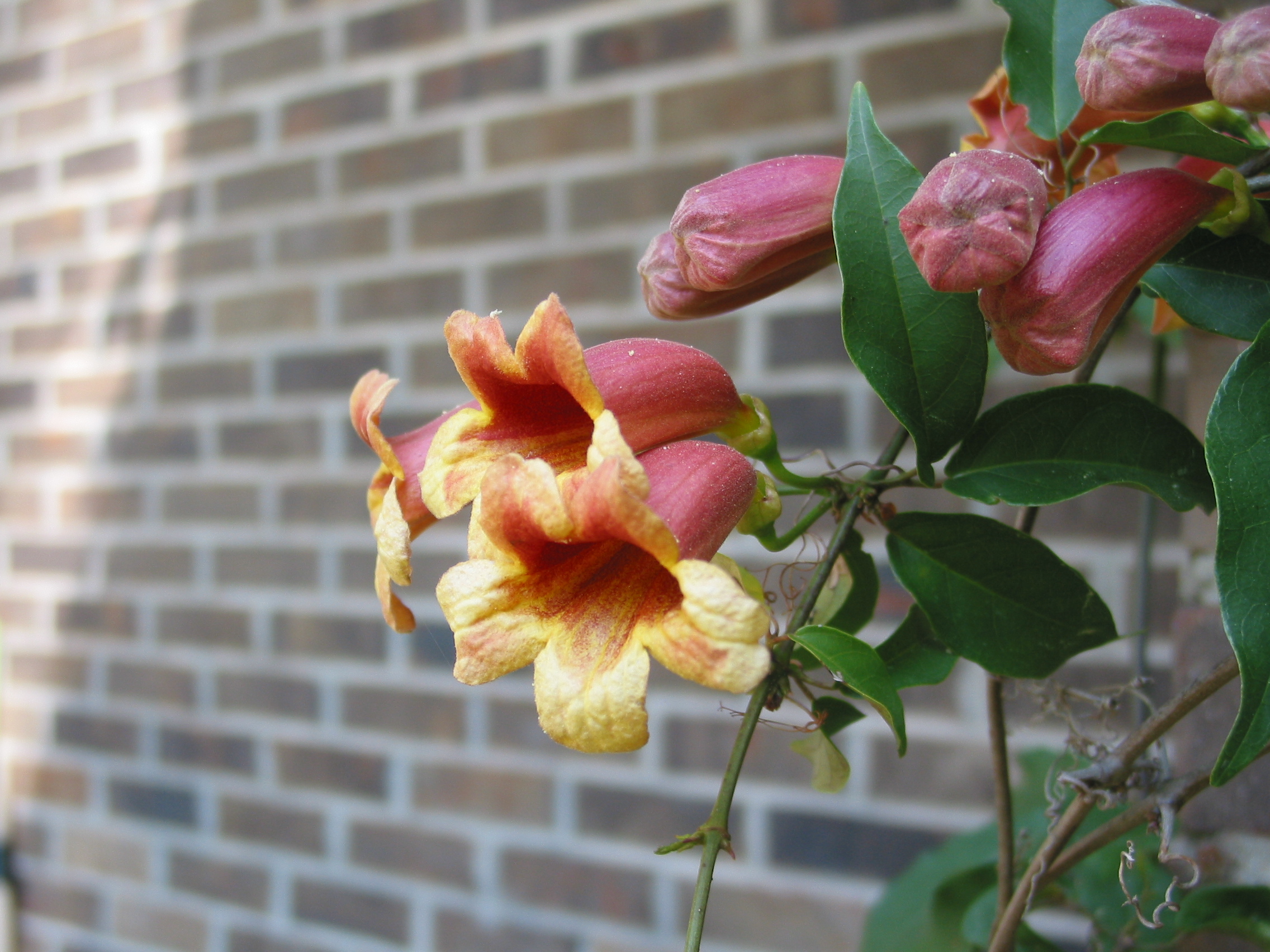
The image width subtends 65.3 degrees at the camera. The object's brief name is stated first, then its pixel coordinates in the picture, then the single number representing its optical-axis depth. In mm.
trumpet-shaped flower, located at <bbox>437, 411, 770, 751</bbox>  245
